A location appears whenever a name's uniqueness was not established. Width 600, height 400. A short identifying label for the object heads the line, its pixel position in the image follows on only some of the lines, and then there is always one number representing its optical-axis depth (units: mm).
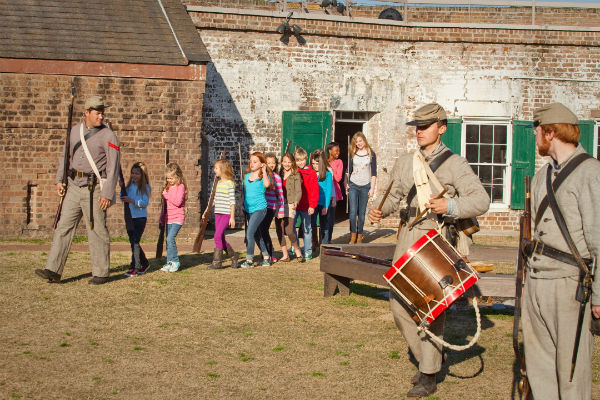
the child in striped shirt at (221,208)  10594
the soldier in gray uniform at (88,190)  8766
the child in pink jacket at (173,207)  10211
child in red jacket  11781
